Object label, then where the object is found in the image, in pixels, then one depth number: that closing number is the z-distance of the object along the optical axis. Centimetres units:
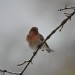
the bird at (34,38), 827
